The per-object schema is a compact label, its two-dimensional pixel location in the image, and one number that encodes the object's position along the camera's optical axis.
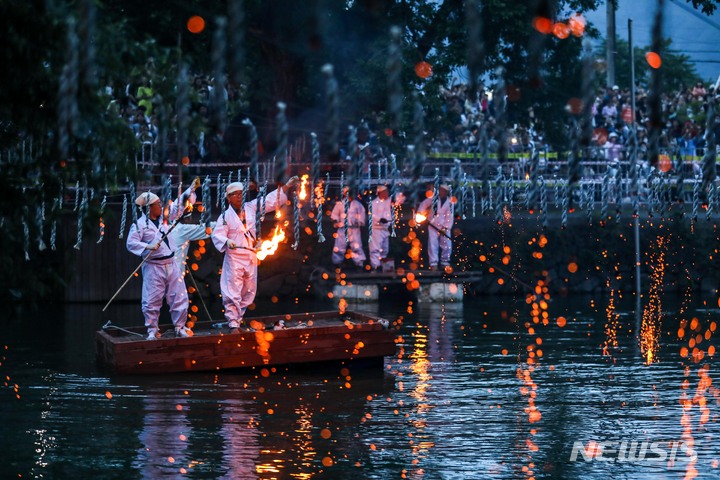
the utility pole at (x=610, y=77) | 32.81
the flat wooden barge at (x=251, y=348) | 15.57
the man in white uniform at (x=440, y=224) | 27.72
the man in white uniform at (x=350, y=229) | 27.92
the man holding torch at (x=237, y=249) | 16.59
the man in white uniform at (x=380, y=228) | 27.42
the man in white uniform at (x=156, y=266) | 16.69
